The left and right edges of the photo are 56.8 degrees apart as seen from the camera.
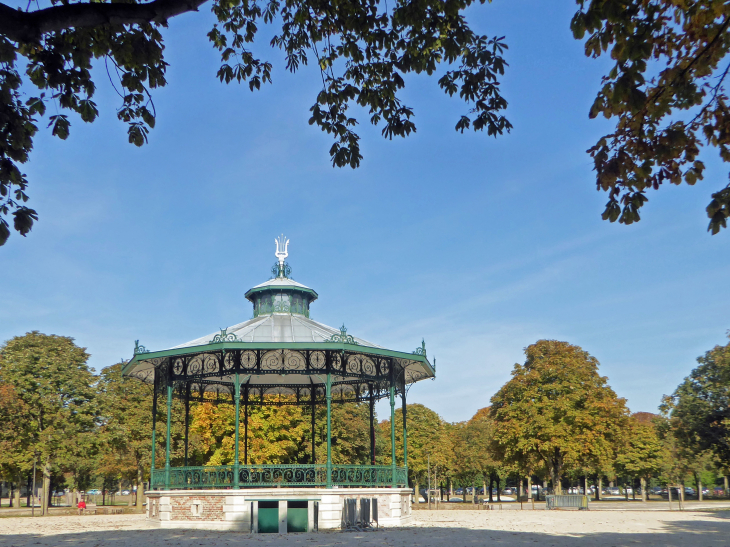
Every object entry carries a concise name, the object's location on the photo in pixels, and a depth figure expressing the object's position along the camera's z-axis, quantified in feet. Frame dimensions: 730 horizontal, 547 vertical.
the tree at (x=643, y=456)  207.31
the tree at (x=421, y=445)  197.77
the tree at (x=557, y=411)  134.10
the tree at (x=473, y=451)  207.00
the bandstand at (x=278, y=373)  67.10
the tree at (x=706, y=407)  115.34
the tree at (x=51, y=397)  123.44
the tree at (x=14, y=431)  117.80
